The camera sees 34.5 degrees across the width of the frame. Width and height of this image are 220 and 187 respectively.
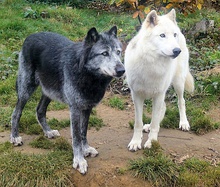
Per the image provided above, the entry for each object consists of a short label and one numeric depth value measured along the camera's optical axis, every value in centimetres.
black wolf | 382
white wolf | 395
